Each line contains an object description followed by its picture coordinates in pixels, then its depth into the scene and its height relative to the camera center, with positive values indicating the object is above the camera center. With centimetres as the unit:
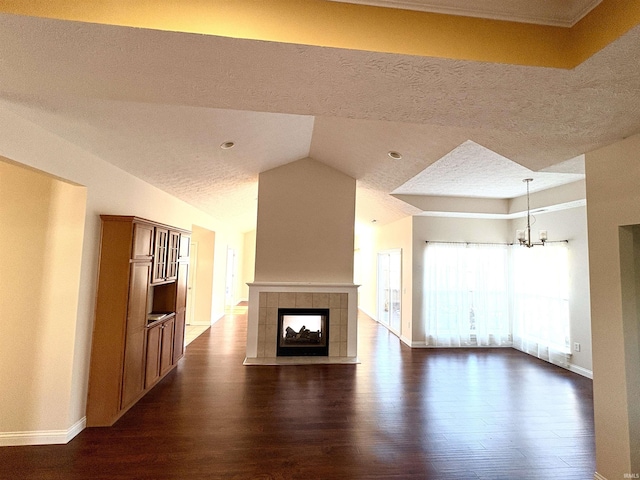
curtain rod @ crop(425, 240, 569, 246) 592 +53
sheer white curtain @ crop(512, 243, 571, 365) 479 -49
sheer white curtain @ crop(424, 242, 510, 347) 586 -50
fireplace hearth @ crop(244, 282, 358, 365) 504 -94
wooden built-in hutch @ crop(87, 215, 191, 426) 291 -59
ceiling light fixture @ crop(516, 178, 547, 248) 402 +47
